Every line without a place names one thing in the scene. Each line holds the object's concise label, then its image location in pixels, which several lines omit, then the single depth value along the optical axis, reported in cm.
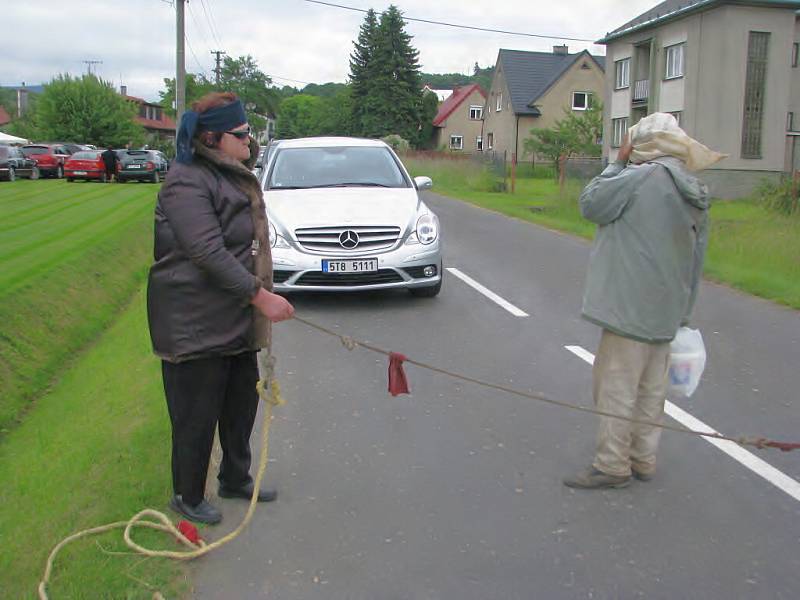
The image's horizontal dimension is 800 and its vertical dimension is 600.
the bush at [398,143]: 5831
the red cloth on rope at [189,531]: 383
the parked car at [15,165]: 3619
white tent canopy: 5809
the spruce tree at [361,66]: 8519
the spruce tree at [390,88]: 8388
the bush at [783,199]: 1881
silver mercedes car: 916
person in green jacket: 428
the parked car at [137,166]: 3944
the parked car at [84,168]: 3825
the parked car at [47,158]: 4219
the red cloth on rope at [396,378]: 436
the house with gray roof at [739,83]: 3678
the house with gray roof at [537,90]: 6725
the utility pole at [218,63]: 9062
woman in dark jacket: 370
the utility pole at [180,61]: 3014
